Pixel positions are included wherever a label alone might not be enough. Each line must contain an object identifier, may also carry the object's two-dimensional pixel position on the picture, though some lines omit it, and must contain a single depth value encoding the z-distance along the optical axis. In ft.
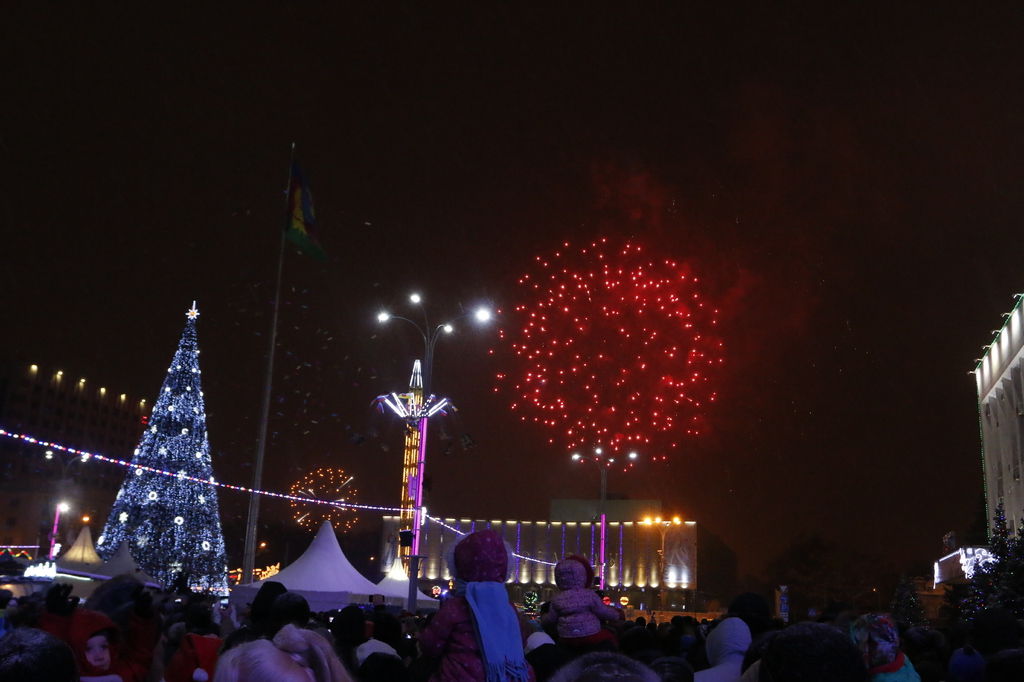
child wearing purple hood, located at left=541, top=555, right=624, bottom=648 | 22.74
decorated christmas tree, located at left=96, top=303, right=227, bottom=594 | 111.75
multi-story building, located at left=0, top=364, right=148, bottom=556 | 278.26
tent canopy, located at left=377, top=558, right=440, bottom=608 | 82.48
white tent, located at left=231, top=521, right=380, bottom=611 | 65.57
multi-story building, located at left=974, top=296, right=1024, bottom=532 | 149.89
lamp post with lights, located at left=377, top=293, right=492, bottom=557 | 71.61
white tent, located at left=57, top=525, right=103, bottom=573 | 104.16
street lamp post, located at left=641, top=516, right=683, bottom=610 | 213.05
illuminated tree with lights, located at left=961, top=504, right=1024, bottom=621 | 84.07
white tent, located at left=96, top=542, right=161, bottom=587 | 93.04
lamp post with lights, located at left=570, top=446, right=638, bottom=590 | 116.78
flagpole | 75.38
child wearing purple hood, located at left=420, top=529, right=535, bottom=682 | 16.88
